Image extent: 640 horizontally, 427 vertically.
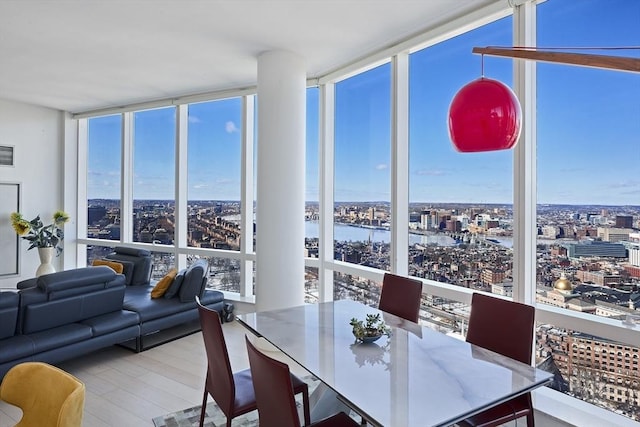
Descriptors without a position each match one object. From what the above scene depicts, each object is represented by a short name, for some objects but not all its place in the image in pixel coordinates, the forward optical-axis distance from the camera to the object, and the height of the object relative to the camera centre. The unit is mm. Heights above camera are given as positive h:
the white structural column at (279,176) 3863 +353
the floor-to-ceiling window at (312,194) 4742 +216
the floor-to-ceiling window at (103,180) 6512 +525
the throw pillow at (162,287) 4477 -860
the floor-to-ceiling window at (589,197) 2330 +103
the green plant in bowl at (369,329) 2158 -653
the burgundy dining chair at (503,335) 1974 -701
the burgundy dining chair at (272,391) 1468 -705
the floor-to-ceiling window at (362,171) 3992 +440
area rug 2648 -1421
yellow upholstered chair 1381 -706
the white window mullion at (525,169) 2719 +307
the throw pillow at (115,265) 5284 -725
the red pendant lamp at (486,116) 1573 +389
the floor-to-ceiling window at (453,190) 2998 +188
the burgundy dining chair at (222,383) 2033 -940
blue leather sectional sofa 3043 -973
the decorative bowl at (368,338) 2149 -687
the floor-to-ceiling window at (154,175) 5910 +547
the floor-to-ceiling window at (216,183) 5348 +402
